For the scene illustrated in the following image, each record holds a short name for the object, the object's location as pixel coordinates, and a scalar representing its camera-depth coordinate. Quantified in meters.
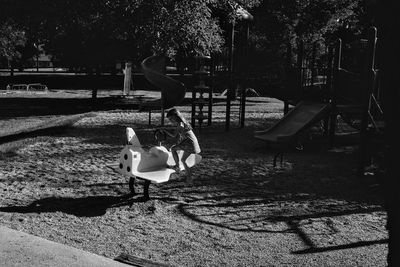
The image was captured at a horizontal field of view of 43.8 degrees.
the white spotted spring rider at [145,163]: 6.94
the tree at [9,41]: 35.06
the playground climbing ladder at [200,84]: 14.67
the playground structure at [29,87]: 33.59
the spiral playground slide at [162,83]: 15.06
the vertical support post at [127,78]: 27.97
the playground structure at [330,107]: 11.56
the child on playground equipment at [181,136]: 7.57
